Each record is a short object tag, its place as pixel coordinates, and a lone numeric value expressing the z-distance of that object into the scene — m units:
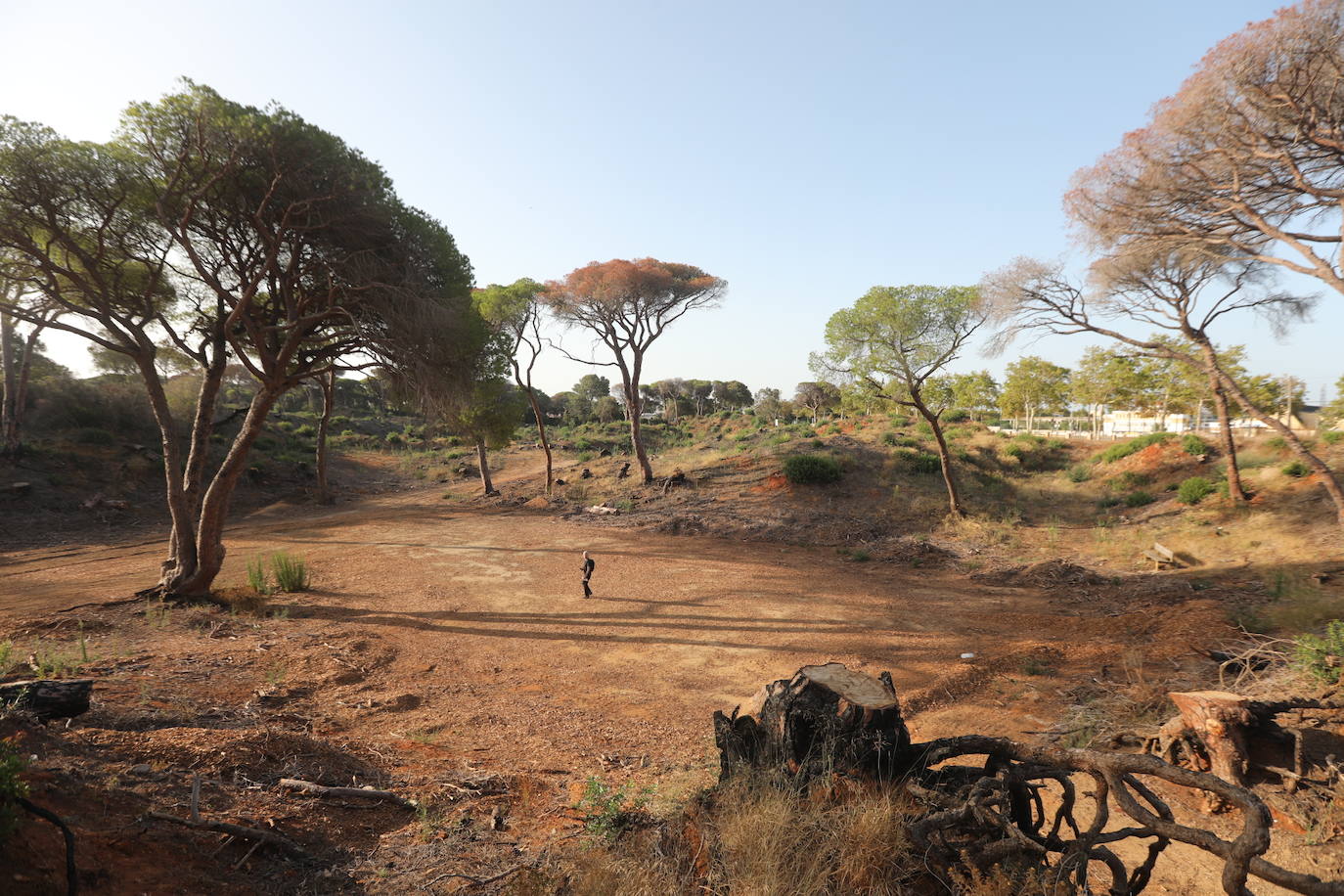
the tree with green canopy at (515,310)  24.59
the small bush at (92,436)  22.95
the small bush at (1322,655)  4.95
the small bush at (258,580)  10.59
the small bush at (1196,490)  14.89
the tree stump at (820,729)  3.34
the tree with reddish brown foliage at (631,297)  23.92
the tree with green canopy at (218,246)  9.02
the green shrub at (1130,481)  18.38
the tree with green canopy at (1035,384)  40.88
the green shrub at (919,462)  21.66
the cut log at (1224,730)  4.13
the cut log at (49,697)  4.15
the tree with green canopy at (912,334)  17.58
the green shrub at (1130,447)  20.59
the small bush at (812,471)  20.58
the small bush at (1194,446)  18.17
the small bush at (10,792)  2.35
